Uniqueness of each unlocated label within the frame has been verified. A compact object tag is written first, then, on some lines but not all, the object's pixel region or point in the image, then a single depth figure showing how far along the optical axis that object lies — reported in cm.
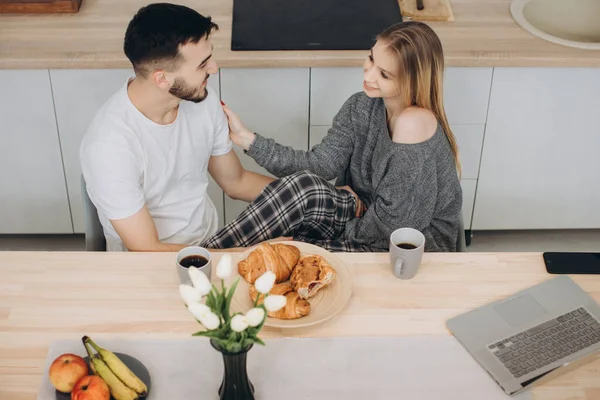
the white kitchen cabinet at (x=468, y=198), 291
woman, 203
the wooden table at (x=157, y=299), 152
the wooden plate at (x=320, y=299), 157
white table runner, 146
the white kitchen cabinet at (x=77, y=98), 260
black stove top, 262
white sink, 295
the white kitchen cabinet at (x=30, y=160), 263
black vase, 134
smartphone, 174
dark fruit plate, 147
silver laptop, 150
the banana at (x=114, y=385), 141
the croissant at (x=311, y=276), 164
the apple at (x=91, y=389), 136
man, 192
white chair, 196
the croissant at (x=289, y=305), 158
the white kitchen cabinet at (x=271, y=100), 263
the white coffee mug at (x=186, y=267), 160
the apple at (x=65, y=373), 140
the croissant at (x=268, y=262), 166
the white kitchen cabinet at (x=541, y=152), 266
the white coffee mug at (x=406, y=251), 166
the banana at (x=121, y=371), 142
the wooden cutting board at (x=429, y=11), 273
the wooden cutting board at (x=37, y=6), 272
